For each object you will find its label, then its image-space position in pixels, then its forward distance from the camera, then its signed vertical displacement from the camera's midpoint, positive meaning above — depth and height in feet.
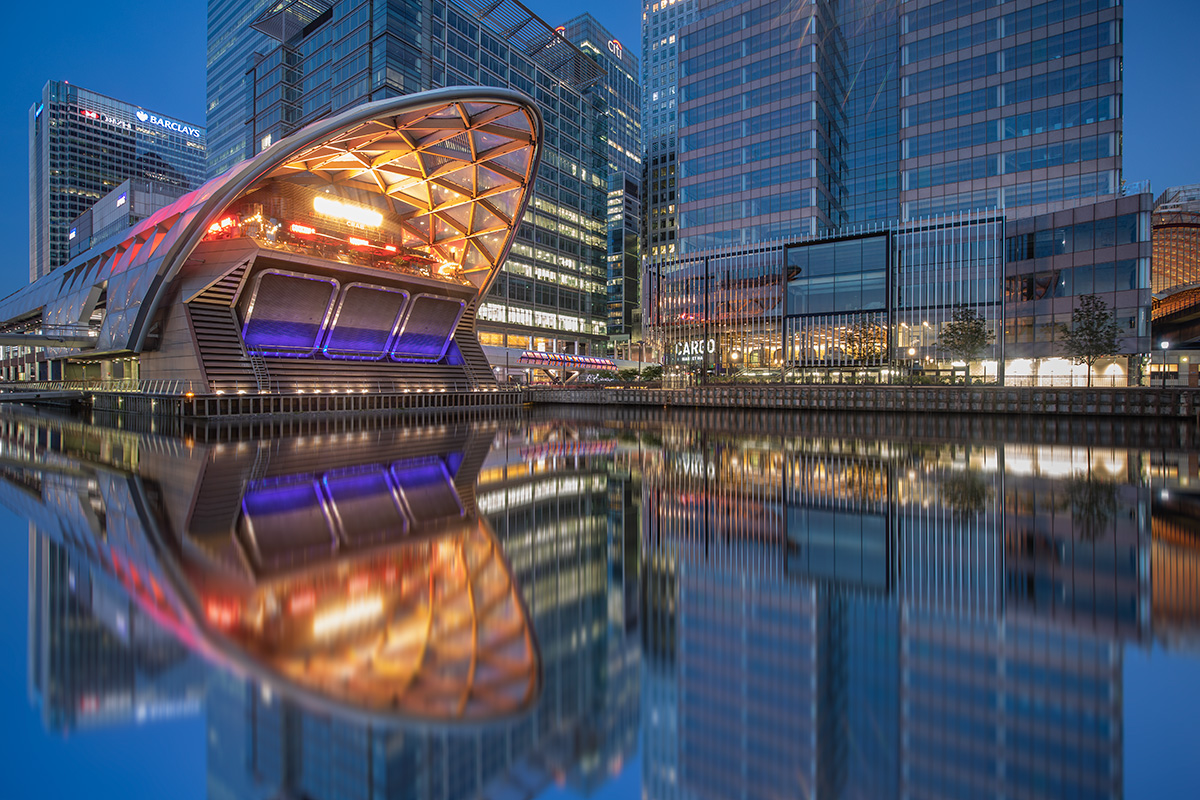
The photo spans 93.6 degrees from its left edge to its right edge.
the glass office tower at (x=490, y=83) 206.08 +131.00
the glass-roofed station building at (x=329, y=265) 99.60 +28.84
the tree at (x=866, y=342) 173.99 +17.74
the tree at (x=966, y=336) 153.17 +17.42
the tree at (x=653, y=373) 206.12 +10.10
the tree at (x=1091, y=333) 128.16 +15.02
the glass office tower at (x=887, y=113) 167.22 +98.19
